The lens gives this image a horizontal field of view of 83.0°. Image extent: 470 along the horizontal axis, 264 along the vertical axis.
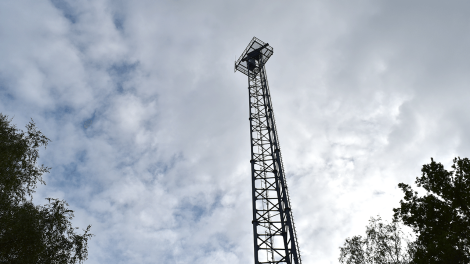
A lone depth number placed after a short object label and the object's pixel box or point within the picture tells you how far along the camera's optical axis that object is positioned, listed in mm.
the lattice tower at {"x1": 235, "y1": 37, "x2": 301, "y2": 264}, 16859
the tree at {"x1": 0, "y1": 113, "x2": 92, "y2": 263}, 11094
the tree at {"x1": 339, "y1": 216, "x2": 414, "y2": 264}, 18634
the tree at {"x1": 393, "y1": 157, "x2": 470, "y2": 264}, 12312
